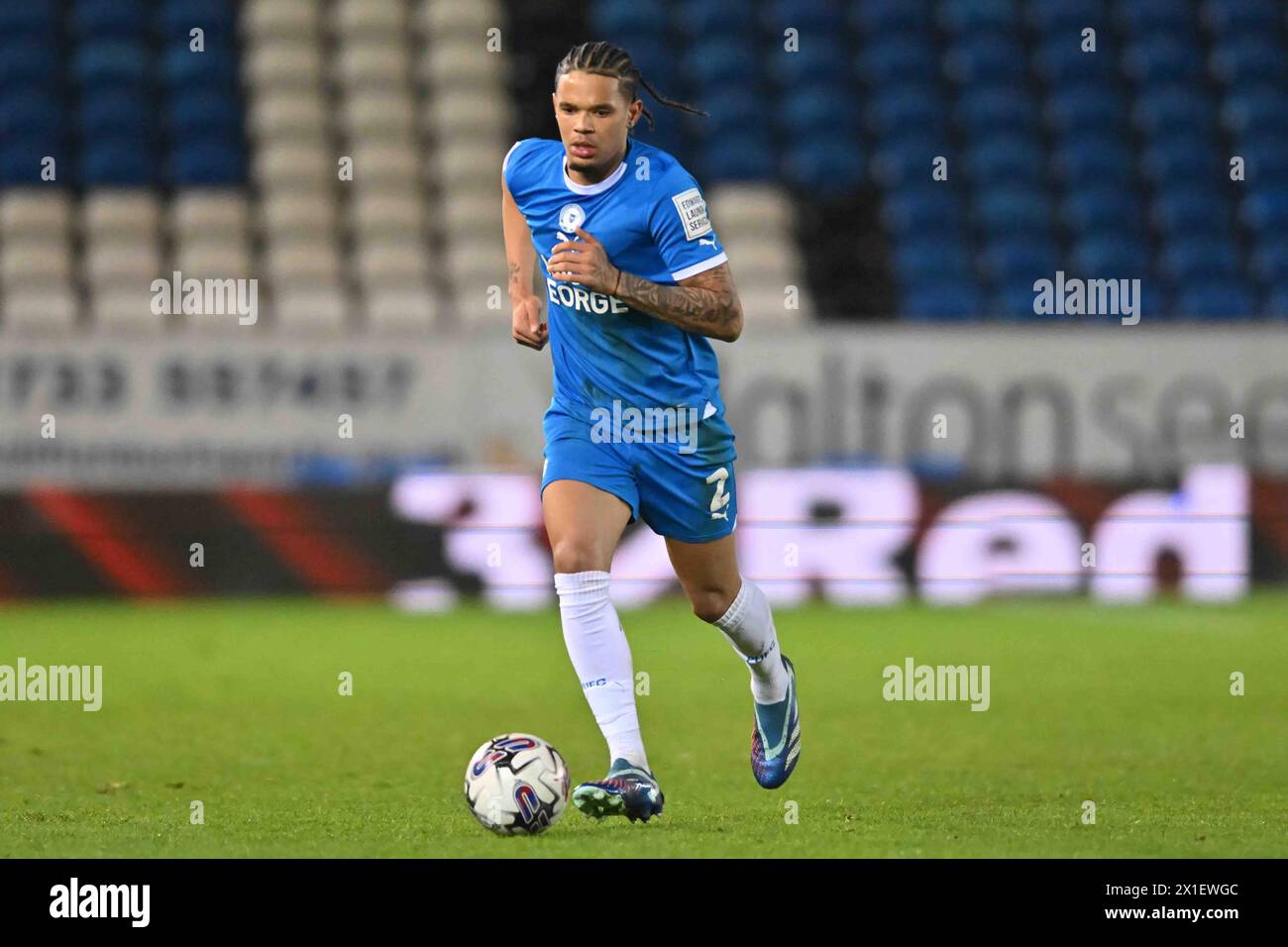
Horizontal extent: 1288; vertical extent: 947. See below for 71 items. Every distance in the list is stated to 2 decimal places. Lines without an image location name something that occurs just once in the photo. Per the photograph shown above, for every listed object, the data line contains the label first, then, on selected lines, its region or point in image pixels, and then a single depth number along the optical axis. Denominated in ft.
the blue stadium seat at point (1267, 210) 53.57
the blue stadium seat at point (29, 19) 54.80
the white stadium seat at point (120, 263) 50.39
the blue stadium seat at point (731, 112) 55.52
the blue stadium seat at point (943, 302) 51.21
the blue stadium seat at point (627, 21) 56.44
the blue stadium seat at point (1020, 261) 52.49
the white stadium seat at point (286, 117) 54.80
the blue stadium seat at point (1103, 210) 53.62
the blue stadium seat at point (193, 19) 55.98
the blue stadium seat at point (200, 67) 55.16
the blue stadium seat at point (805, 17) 57.41
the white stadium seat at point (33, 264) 50.16
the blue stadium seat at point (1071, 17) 57.31
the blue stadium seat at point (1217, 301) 51.39
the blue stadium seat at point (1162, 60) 56.44
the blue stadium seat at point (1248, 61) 56.49
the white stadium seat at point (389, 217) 52.54
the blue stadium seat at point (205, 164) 53.31
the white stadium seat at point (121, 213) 51.62
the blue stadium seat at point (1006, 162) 54.70
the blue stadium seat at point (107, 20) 55.47
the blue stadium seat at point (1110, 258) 52.47
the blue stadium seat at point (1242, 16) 57.72
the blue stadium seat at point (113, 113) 53.78
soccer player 18.26
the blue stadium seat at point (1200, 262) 52.54
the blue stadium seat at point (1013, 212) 53.67
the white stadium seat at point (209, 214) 51.93
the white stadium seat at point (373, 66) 55.88
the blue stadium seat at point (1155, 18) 57.26
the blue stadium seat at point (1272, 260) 52.39
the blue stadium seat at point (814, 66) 56.65
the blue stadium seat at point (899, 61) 56.34
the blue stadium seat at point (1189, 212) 53.83
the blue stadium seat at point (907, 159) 54.90
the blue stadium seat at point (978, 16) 57.26
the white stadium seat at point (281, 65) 55.72
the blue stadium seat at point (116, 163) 53.01
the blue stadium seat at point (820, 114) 55.88
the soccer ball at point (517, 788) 17.56
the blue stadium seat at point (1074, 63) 56.29
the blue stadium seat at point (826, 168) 55.21
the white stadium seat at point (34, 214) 51.16
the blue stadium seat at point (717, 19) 56.95
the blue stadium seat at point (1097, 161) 54.60
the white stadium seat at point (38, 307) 49.14
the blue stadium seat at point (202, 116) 54.39
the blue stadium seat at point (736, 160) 54.80
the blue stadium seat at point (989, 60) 56.39
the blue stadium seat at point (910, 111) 55.57
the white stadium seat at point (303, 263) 50.98
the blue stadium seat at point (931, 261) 52.49
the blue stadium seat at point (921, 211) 53.88
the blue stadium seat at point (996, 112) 55.57
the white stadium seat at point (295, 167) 53.78
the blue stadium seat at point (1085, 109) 55.42
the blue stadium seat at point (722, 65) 56.18
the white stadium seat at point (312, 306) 49.88
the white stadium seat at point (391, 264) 51.21
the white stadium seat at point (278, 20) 56.65
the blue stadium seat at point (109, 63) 54.60
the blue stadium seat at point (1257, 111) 55.31
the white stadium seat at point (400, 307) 49.52
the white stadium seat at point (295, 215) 52.44
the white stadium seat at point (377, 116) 54.90
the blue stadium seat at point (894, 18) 57.16
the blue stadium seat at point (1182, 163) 54.80
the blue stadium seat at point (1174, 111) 55.62
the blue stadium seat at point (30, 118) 53.16
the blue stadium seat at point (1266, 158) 54.75
